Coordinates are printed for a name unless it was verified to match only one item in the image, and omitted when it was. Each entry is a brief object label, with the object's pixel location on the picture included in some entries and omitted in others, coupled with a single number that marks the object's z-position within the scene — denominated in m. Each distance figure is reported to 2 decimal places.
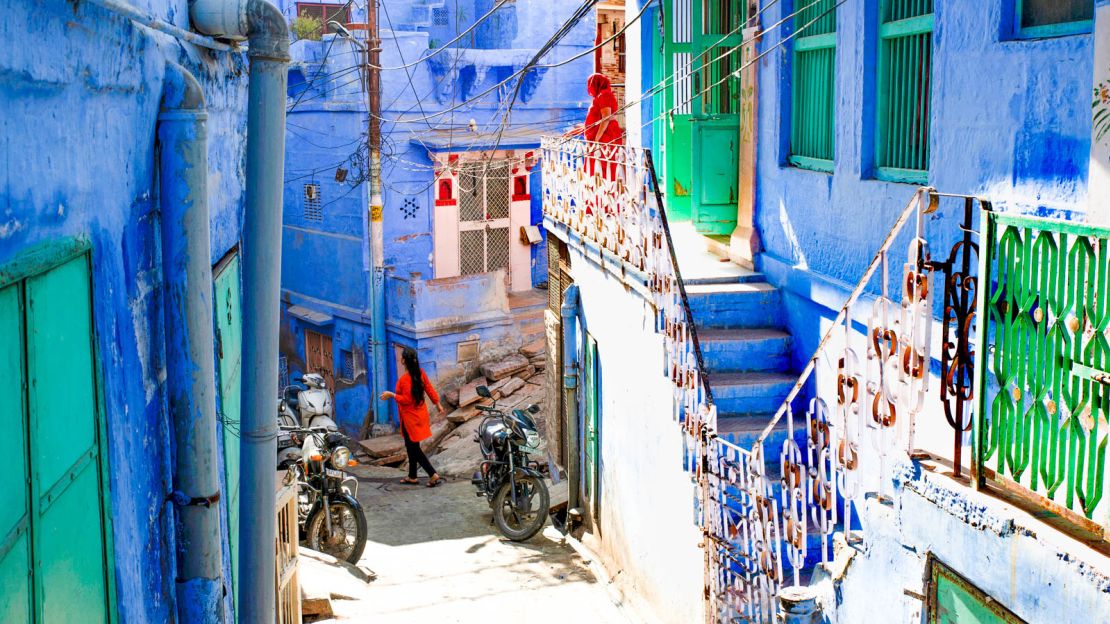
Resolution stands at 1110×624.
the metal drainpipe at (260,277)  4.42
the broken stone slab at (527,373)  20.44
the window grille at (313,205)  22.41
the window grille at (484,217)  21.75
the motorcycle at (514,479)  12.55
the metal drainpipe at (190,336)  3.79
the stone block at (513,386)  19.78
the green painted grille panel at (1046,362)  3.83
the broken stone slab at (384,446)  18.31
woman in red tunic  14.77
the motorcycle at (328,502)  11.00
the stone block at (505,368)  20.36
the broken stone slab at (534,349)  21.03
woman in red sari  11.77
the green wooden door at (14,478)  2.34
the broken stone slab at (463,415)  19.05
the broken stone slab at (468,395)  19.39
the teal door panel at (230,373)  4.89
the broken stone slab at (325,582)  9.36
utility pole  19.89
